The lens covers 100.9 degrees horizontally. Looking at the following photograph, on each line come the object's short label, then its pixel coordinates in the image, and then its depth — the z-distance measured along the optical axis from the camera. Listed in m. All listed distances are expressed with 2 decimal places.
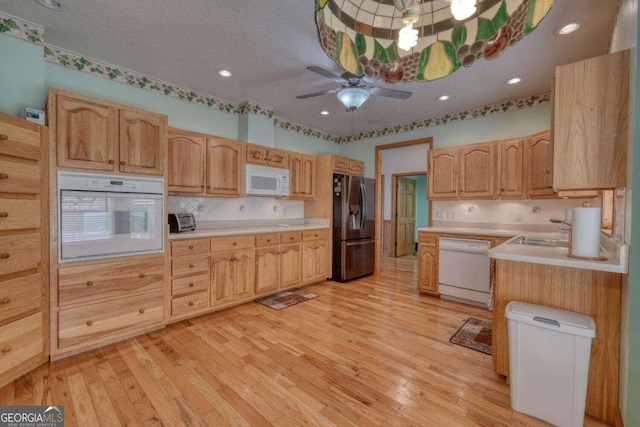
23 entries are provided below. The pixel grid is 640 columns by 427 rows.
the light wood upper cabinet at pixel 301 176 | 4.05
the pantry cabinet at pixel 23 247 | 1.70
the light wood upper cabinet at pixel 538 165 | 3.03
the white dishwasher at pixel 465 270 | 3.14
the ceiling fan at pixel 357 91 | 2.58
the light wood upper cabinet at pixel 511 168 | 3.24
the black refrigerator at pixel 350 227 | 4.21
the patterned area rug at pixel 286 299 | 3.21
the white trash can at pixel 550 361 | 1.40
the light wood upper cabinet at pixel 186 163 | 2.84
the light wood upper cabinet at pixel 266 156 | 3.51
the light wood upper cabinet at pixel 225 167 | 3.13
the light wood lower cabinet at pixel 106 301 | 2.04
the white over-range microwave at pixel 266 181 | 3.48
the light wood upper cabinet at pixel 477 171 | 3.46
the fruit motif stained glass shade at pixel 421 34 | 0.70
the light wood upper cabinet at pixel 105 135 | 2.04
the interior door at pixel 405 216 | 6.48
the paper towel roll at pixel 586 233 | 1.51
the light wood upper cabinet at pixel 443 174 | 3.75
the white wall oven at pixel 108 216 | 2.04
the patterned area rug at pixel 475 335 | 2.28
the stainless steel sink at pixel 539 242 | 2.26
